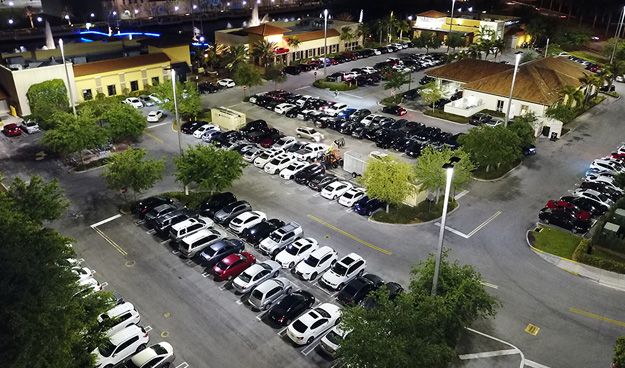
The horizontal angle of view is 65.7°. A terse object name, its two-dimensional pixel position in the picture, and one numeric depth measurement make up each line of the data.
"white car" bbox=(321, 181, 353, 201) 40.56
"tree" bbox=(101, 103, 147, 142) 47.59
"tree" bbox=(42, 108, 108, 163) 42.75
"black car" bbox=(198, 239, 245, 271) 31.86
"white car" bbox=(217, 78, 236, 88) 71.82
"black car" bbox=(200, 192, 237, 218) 37.75
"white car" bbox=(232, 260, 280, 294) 29.59
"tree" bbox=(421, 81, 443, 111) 59.03
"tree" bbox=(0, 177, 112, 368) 17.33
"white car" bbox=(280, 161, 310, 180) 43.97
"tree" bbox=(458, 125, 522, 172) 41.53
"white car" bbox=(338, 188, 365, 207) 39.53
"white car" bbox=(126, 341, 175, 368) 23.66
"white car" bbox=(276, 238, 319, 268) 32.00
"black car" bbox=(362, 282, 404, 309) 27.09
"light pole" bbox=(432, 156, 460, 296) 20.98
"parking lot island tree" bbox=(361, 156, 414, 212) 35.62
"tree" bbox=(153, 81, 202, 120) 53.97
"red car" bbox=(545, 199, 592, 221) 36.88
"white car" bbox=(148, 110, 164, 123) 57.47
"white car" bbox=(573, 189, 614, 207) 39.53
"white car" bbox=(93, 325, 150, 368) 23.88
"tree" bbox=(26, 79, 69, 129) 54.90
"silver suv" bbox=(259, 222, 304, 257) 33.19
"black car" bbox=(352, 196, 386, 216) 38.38
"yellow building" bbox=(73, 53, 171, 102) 63.44
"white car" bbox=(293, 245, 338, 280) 30.94
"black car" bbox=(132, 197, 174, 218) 37.47
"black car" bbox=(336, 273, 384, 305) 28.53
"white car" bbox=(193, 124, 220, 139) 52.69
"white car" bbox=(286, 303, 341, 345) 25.73
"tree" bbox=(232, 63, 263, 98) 63.97
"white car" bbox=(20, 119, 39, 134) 54.75
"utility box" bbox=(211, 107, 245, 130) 54.22
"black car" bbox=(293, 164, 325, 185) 43.00
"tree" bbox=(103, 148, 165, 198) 36.75
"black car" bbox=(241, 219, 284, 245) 34.44
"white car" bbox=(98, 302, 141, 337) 25.61
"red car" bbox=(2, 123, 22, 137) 53.77
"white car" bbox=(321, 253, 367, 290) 30.11
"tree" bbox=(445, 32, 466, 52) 90.75
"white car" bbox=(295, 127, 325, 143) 52.09
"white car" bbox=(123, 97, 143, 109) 62.32
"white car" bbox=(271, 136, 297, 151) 49.72
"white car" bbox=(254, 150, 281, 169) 45.90
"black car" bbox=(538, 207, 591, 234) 36.34
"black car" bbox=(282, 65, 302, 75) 78.88
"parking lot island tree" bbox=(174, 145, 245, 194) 37.41
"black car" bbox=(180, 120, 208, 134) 54.03
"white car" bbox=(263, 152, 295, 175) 44.75
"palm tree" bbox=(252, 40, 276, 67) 76.88
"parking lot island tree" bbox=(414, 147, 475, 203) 36.16
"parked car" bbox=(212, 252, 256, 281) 30.61
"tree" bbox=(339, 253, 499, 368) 19.41
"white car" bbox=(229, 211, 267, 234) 35.50
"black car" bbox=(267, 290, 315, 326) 27.17
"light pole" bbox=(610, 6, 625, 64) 79.26
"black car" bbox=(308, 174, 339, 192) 41.84
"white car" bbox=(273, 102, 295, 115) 60.00
